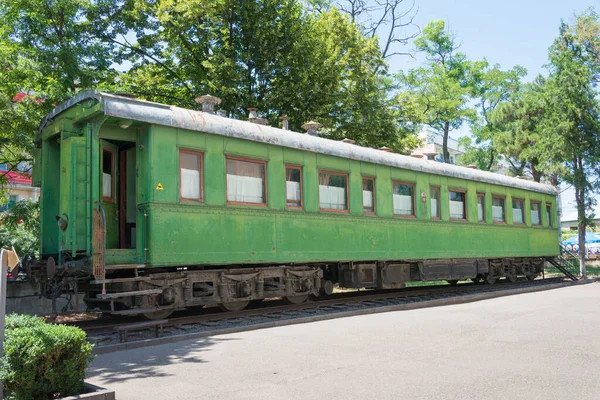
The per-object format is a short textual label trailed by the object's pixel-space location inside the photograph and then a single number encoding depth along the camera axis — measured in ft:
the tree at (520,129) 99.40
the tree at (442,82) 115.96
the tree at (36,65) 38.17
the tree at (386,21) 105.19
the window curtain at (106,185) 31.07
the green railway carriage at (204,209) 29.22
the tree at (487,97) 124.16
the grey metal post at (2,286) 15.38
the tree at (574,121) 73.31
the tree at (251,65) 58.70
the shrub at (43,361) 15.05
